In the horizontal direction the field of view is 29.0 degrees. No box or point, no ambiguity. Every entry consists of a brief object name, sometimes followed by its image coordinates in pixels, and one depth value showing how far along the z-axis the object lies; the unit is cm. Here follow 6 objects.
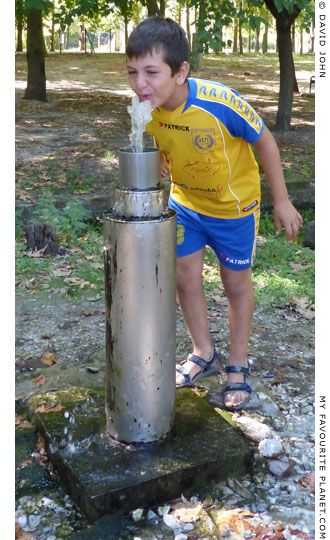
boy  241
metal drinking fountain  217
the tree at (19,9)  1030
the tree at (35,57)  1202
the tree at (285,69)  1006
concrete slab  214
